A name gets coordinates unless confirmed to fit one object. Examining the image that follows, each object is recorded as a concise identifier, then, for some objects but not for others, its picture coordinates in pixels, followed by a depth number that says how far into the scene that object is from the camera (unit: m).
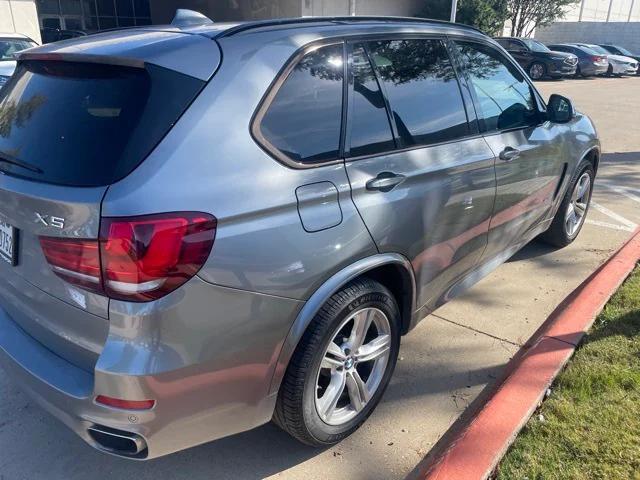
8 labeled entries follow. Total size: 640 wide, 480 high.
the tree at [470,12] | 31.36
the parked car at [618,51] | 30.59
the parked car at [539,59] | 24.11
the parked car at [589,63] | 26.47
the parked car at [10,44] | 11.94
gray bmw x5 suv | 1.92
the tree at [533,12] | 35.78
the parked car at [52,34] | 24.23
